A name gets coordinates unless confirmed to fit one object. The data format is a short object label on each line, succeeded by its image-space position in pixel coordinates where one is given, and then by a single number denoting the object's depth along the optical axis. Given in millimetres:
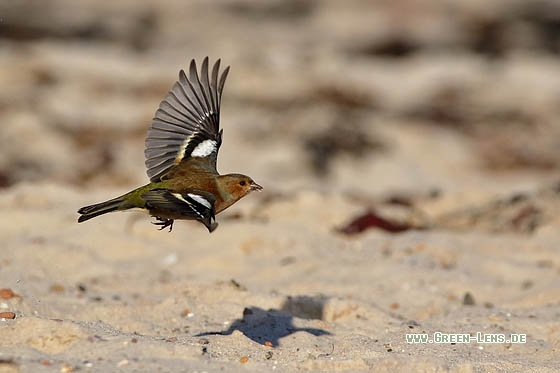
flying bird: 11430
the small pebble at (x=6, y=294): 11797
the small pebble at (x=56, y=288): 13453
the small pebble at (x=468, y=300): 14048
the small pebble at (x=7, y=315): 10600
